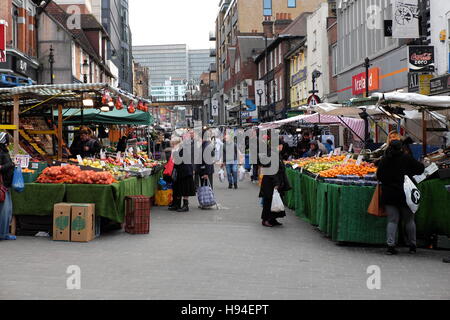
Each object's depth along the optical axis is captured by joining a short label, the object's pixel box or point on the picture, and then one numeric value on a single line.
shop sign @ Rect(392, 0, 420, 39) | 19.86
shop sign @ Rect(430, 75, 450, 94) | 18.51
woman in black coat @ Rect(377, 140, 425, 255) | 8.73
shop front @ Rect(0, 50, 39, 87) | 18.96
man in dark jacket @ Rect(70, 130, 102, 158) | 15.96
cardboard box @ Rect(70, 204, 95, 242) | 9.81
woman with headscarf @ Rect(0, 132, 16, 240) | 9.52
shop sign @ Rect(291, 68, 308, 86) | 43.38
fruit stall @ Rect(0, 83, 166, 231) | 10.34
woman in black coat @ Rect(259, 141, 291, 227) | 11.60
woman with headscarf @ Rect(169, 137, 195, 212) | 14.08
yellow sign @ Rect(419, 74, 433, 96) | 20.33
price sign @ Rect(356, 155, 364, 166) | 10.83
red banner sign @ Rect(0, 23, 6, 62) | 13.93
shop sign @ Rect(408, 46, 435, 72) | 19.66
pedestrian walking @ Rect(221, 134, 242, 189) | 19.99
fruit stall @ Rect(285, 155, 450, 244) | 9.22
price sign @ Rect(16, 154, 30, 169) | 10.68
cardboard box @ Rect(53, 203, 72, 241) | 9.86
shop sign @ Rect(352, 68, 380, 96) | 27.14
